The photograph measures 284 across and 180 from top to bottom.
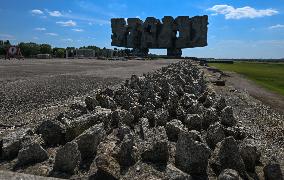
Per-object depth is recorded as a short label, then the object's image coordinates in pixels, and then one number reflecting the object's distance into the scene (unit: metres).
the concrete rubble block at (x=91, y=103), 1.99
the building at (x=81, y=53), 24.64
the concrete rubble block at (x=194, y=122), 1.77
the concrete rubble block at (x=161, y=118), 1.78
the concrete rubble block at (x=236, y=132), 1.67
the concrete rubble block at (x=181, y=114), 1.93
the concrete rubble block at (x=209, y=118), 1.89
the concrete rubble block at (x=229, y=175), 1.07
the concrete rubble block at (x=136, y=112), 1.89
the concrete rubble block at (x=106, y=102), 2.01
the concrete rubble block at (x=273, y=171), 1.26
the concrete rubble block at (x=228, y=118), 1.97
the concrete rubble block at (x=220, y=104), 2.29
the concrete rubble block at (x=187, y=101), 2.29
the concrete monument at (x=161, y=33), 29.53
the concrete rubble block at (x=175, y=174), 1.04
